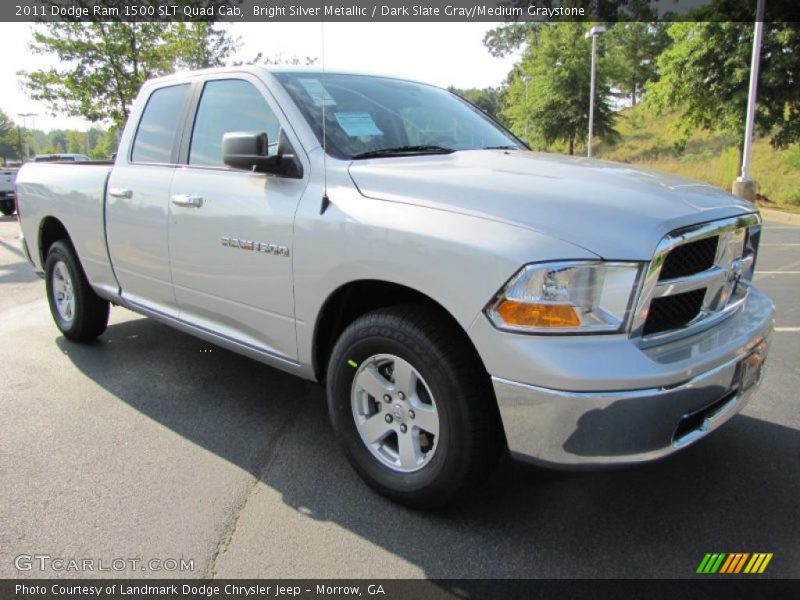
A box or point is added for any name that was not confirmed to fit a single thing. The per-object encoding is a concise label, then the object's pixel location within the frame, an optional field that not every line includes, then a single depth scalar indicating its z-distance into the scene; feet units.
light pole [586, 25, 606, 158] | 78.46
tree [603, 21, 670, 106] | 166.81
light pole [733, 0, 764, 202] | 42.47
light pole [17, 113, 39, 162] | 223.57
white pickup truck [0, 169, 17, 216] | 61.11
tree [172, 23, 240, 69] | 62.34
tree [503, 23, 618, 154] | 98.89
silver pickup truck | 6.97
